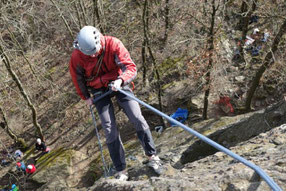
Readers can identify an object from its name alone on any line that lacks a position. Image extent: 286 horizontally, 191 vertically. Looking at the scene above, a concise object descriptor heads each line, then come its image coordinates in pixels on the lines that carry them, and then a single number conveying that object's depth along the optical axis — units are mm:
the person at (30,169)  11060
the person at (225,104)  11393
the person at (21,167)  11234
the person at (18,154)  12662
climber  3492
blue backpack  11801
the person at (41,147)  12172
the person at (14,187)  10625
